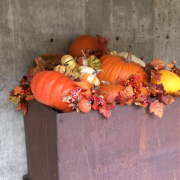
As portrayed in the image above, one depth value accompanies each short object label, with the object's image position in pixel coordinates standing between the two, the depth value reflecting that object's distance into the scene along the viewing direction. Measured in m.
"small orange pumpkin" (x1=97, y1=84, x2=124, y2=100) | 1.00
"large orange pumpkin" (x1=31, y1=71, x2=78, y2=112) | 0.96
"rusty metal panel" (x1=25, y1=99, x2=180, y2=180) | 0.93
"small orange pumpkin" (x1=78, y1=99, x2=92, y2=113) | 0.91
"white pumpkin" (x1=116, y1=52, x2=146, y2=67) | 1.56
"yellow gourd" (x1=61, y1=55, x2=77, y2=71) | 1.21
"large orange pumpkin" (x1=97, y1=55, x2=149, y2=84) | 1.24
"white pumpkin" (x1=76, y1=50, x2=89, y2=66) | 1.29
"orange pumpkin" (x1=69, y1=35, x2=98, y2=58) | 1.53
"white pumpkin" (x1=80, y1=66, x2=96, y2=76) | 1.19
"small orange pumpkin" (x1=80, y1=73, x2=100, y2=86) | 1.13
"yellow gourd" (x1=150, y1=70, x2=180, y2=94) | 1.19
